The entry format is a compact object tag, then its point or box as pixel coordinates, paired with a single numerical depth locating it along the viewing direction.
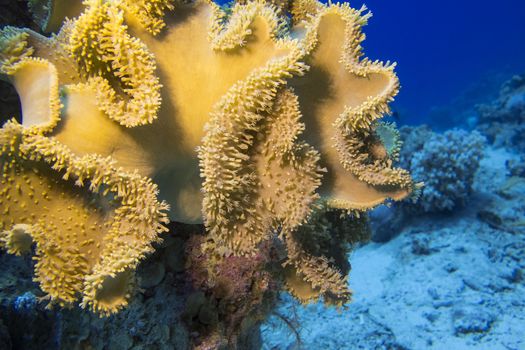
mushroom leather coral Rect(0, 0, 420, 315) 0.48
